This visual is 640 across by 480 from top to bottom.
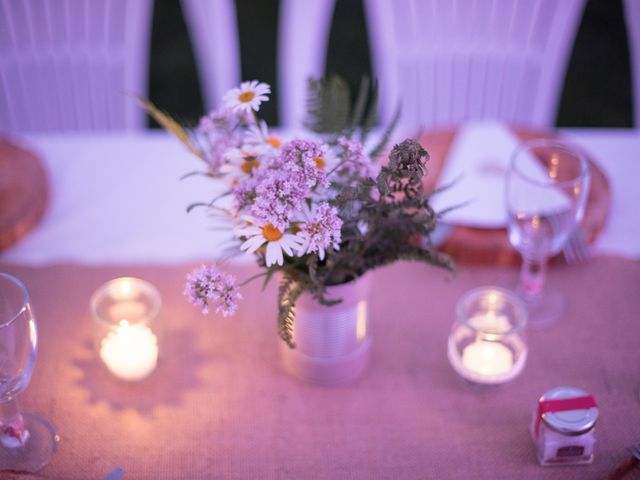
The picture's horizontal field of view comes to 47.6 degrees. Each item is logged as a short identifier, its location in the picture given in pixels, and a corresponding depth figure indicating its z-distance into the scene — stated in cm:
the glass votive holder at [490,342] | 105
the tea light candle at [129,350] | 106
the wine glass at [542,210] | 112
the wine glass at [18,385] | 90
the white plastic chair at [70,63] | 178
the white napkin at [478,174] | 130
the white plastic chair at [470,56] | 179
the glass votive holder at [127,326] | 106
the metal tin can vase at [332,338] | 100
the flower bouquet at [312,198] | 80
